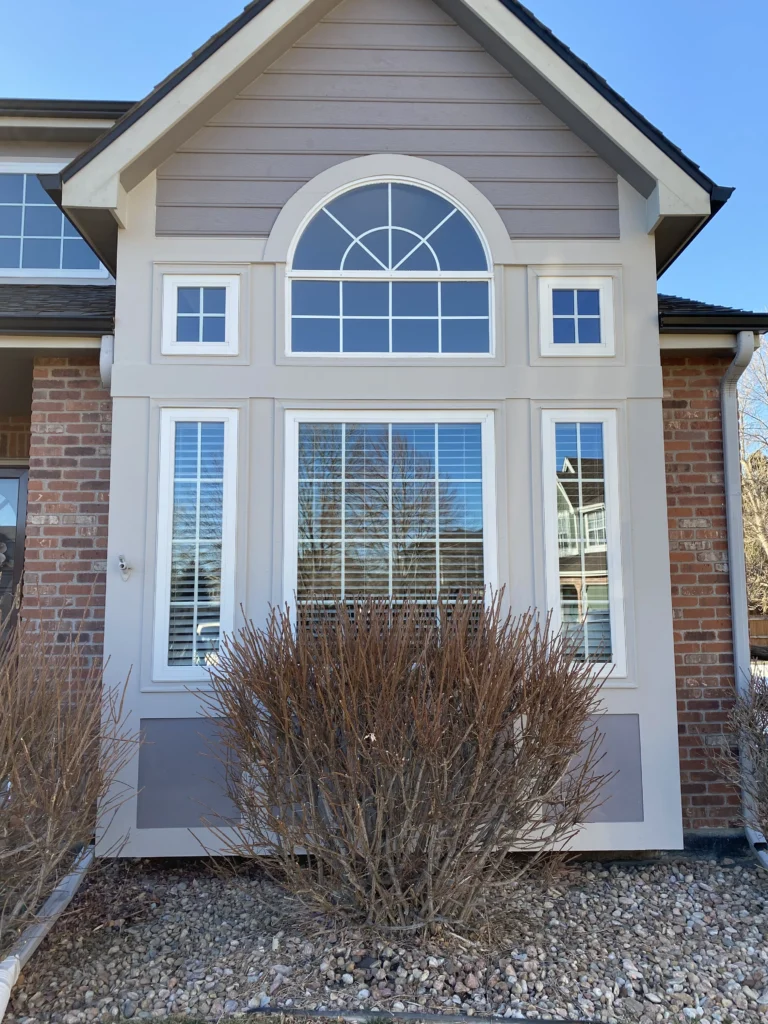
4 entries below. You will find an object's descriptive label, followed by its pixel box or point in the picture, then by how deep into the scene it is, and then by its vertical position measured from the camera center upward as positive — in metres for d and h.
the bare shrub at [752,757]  4.67 -1.02
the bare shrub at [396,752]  3.57 -0.77
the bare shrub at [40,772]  3.39 -0.82
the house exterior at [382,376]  4.70 +1.27
